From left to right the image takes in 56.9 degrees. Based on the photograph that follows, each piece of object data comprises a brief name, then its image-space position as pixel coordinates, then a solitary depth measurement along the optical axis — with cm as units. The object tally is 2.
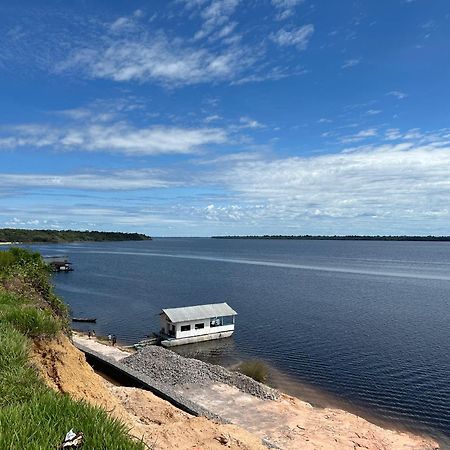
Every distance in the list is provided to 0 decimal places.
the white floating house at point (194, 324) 4653
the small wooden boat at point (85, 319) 5897
